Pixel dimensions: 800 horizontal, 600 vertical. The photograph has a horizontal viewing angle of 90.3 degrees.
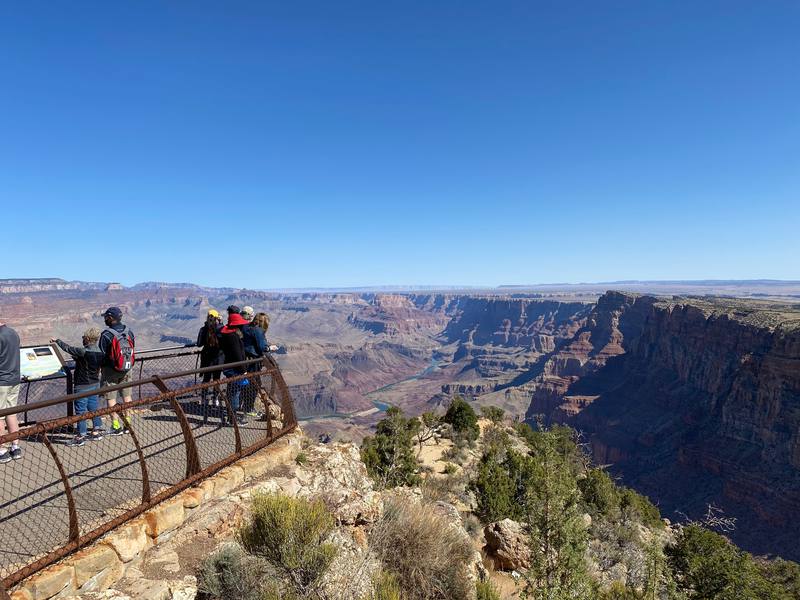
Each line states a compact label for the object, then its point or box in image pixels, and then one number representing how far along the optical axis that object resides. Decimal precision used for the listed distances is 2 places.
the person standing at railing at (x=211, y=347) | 8.44
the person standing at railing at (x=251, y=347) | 8.85
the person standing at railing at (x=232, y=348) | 8.27
